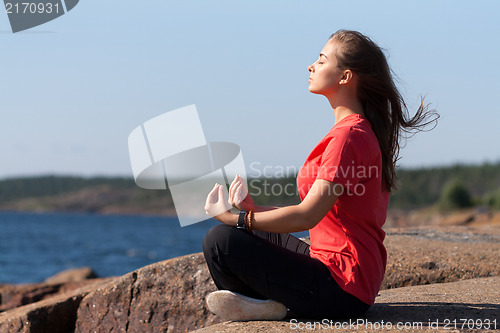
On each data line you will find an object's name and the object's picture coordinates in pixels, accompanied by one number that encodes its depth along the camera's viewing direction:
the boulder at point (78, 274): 24.51
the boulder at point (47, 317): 11.61
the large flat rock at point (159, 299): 10.50
